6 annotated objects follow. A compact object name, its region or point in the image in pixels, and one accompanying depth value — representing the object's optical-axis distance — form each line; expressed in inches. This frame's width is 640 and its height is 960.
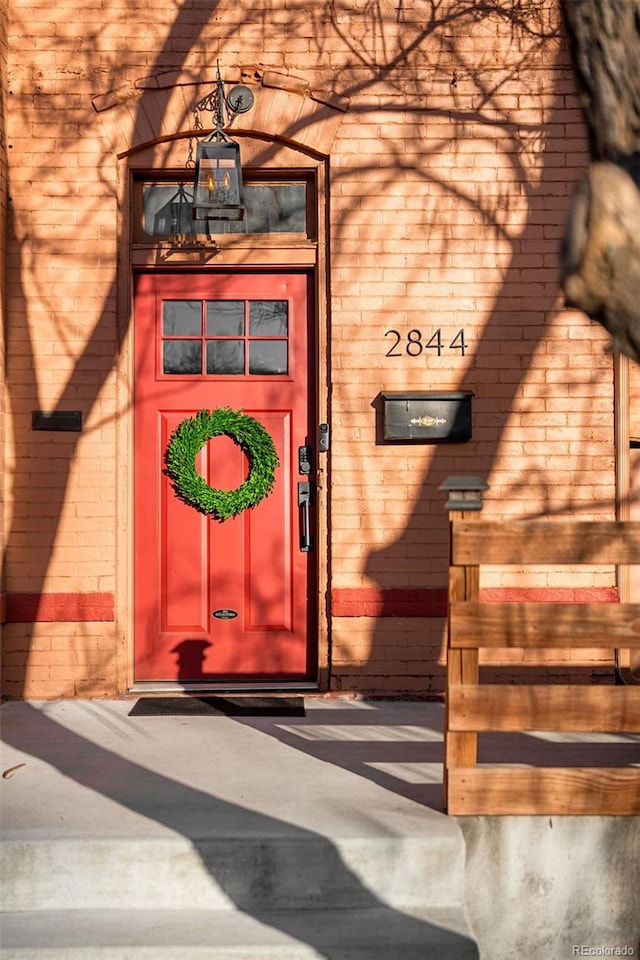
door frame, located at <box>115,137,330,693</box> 258.2
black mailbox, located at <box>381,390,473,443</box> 255.8
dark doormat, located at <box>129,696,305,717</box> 239.5
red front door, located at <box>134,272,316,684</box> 264.1
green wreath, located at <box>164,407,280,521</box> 262.2
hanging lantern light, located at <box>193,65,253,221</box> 248.8
